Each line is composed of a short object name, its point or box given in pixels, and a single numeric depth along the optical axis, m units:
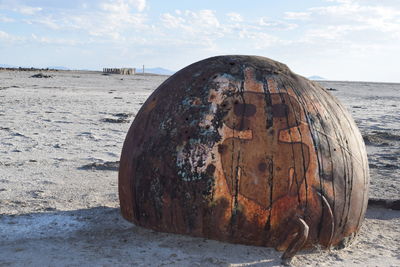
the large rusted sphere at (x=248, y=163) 3.33
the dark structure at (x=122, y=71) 52.89
